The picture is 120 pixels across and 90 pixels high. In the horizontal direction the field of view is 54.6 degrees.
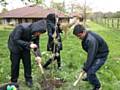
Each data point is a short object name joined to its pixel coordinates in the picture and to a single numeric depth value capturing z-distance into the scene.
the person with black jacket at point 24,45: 2.32
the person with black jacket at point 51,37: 3.06
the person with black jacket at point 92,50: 2.27
